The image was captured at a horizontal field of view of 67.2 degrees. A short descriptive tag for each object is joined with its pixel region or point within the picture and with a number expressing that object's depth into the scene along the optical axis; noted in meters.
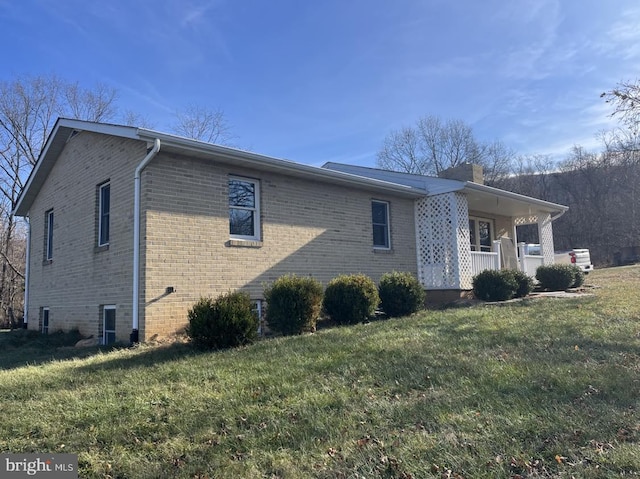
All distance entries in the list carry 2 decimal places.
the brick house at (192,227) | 9.32
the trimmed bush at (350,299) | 10.05
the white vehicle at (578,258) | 24.91
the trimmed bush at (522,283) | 13.33
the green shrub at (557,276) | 15.06
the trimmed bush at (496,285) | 12.51
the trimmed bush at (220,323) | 7.75
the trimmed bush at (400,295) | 10.91
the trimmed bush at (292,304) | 8.96
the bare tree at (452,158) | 44.94
